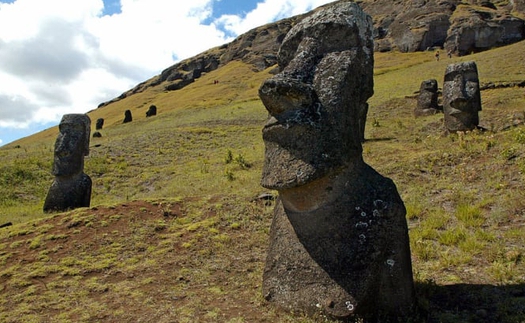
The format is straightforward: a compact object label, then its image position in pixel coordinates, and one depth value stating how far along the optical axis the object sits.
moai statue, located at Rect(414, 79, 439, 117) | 24.25
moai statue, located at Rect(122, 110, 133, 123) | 50.66
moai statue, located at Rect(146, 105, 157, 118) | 54.15
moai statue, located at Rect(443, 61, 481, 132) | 16.23
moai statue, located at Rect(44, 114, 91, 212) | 12.45
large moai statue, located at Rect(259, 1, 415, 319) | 4.28
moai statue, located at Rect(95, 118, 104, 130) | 47.04
